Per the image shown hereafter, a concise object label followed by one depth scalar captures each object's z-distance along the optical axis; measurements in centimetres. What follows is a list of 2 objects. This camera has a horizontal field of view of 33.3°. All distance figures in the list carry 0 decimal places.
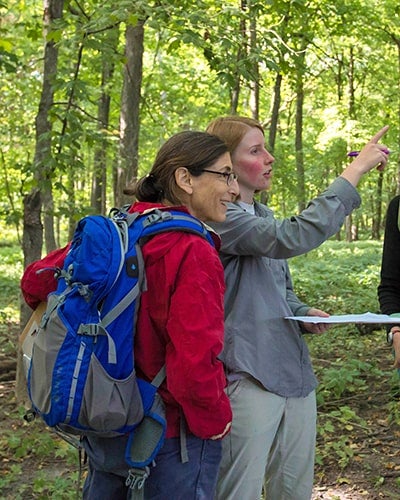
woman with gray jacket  257
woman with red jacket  198
